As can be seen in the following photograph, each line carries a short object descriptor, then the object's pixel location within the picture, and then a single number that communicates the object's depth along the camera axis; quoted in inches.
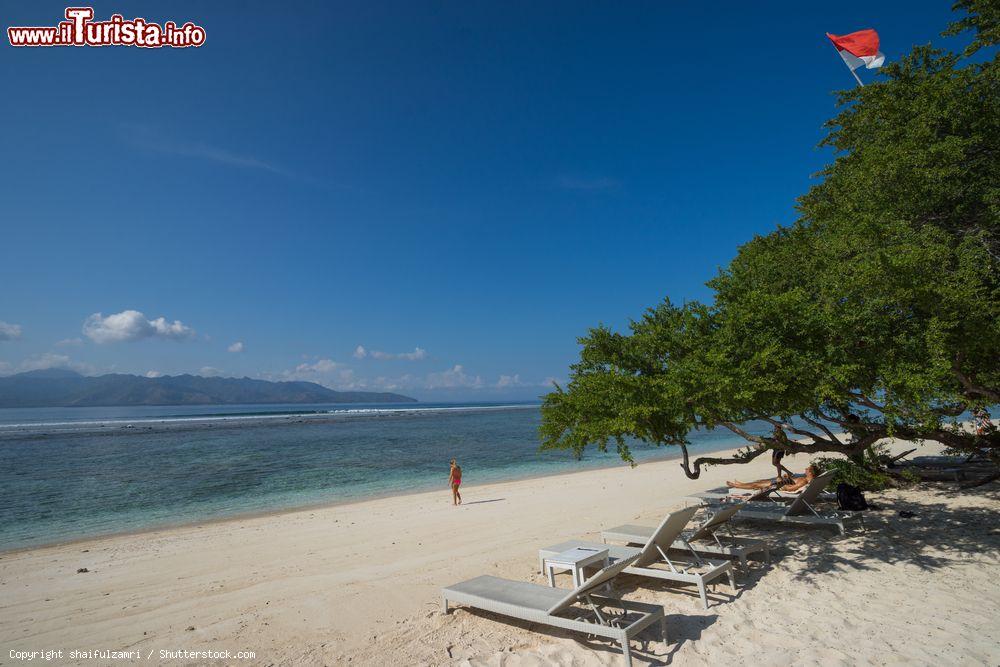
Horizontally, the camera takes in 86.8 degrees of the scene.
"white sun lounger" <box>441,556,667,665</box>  199.9
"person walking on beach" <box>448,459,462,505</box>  632.4
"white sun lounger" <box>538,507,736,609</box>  249.0
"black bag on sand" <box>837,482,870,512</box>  381.4
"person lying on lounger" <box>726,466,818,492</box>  462.9
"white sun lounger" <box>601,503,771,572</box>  284.7
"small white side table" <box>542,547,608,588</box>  254.4
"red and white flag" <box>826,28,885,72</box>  527.5
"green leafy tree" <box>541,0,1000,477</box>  255.0
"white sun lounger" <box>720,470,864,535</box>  339.9
